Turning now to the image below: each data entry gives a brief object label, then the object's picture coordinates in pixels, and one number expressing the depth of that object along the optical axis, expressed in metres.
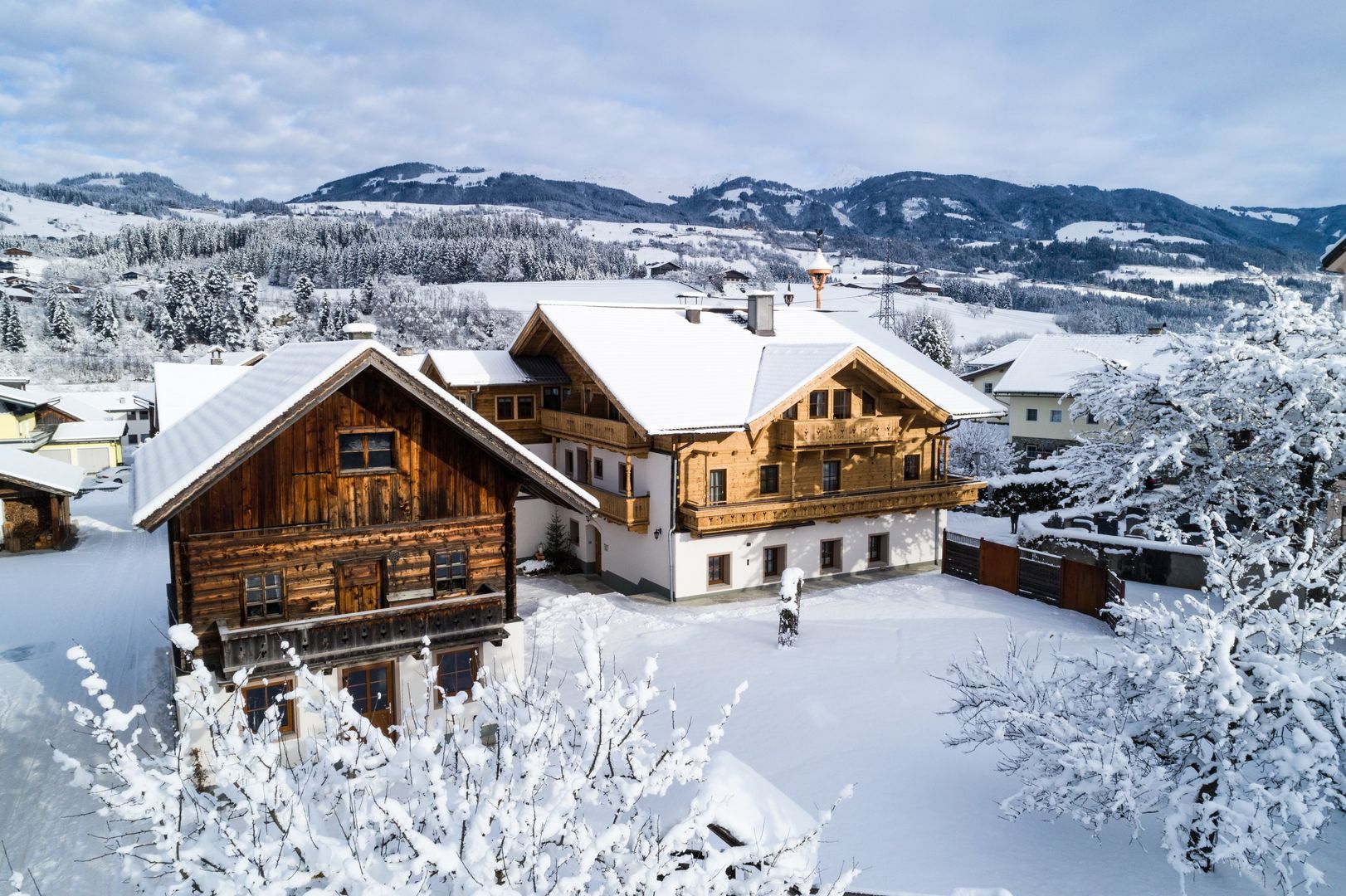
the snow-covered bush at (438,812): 5.97
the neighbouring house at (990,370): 60.03
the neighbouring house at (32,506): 33.66
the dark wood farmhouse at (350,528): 14.82
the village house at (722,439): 25.89
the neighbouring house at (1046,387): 49.25
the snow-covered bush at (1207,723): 9.97
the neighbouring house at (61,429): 48.31
